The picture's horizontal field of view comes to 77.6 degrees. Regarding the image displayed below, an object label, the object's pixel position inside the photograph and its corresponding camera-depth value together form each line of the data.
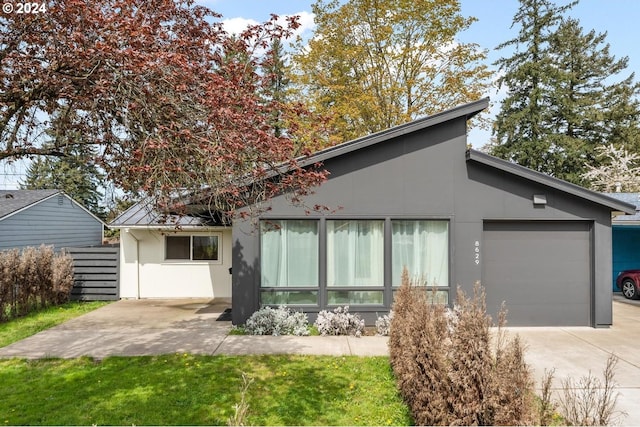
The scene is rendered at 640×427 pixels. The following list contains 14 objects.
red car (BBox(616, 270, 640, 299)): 12.56
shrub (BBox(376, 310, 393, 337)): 8.12
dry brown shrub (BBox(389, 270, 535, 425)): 3.37
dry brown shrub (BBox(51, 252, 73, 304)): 10.73
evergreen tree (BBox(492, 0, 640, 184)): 27.62
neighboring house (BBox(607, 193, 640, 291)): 14.42
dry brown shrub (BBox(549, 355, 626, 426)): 3.03
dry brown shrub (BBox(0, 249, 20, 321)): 9.17
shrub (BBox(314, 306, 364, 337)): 8.10
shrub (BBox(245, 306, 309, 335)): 8.04
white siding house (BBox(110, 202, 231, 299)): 12.31
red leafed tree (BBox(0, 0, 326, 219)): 4.02
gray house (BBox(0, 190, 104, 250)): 15.97
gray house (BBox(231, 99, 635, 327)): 8.72
